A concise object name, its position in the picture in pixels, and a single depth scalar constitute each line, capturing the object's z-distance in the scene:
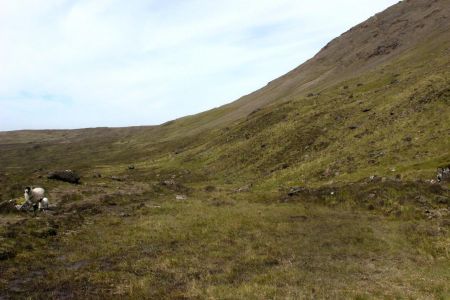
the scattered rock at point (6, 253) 22.40
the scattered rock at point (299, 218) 32.84
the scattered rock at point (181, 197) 43.86
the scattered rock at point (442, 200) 32.69
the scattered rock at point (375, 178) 40.78
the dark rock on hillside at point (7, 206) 33.57
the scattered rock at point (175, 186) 50.75
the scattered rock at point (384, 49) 130.75
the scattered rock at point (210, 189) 52.88
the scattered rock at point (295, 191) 41.94
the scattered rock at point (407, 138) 53.71
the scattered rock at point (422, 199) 33.06
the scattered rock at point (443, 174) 37.29
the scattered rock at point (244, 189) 50.69
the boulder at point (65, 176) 46.33
